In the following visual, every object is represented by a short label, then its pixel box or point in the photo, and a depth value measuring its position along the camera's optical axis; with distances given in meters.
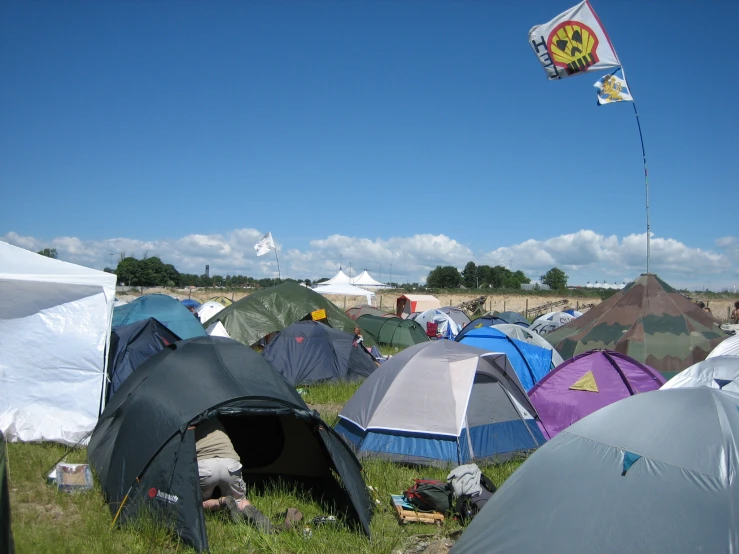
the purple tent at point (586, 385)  9.32
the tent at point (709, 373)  8.73
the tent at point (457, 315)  28.01
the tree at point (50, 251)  53.42
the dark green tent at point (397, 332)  22.12
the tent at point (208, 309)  24.35
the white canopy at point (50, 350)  8.21
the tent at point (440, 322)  25.55
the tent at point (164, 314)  14.22
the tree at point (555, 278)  100.56
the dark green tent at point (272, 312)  17.23
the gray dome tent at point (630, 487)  3.62
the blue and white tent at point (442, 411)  7.65
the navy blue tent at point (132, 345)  10.84
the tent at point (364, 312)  26.09
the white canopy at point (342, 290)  33.66
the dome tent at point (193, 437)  5.50
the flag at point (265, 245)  23.62
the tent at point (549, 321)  24.78
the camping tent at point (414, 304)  33.72
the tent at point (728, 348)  11.49
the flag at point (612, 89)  13.17
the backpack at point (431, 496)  6.28
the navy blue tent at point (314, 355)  13.63
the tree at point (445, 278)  89.19
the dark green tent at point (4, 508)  2.96
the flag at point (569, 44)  12.05
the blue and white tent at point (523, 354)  12.23
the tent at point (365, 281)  43.75
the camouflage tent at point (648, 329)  13.45
